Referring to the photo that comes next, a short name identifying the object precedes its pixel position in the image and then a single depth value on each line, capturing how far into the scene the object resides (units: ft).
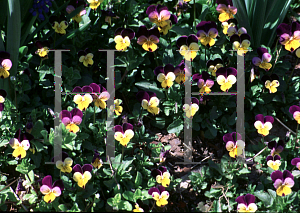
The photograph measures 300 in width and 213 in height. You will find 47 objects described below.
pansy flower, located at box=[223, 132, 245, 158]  15.88
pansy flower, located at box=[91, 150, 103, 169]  15.47
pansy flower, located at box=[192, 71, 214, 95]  17.34
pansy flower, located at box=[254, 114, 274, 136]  16.33
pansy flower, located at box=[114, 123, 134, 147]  15.40
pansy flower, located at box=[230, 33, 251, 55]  17.90
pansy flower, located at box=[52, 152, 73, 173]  14.85
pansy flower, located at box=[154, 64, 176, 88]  16.96
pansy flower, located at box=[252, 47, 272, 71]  17.80
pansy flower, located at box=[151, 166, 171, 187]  15.49
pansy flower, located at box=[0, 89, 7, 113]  15.83
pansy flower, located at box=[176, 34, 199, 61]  17.42
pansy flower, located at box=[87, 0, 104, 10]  17.78
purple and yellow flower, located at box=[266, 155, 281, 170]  15.71
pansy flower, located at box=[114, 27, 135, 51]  17.15
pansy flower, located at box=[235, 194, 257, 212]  14.89
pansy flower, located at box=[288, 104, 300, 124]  16.52
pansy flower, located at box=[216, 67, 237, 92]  16.99
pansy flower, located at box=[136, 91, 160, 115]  16.61
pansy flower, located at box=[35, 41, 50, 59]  17.43
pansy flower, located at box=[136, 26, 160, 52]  17.39
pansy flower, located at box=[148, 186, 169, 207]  14.95
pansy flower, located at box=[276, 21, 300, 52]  17.63
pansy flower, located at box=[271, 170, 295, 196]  14.87
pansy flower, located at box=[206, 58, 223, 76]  18.04
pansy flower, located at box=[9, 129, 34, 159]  14.78
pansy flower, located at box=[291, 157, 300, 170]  15.81
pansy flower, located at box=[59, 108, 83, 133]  14.95
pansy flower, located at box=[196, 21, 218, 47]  17.36
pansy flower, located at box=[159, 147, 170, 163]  16.21
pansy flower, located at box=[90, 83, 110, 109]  15.80
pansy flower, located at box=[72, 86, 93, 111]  15.20
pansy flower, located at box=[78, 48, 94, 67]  18.04
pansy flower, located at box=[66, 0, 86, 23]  18.27
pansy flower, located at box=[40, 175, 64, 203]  14.37
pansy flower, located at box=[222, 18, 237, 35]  18.38
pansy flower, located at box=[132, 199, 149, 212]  16.21
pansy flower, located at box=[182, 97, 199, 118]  16.76
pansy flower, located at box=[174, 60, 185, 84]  17.29
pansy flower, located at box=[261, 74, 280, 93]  17.84
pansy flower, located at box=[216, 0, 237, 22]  18.24
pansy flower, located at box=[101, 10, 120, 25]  18.89
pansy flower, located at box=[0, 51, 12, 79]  15.96
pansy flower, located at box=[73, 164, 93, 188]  14.70
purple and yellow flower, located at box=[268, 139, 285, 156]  16.19
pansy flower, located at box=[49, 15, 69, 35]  17.99
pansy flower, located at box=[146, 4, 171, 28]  17.30
